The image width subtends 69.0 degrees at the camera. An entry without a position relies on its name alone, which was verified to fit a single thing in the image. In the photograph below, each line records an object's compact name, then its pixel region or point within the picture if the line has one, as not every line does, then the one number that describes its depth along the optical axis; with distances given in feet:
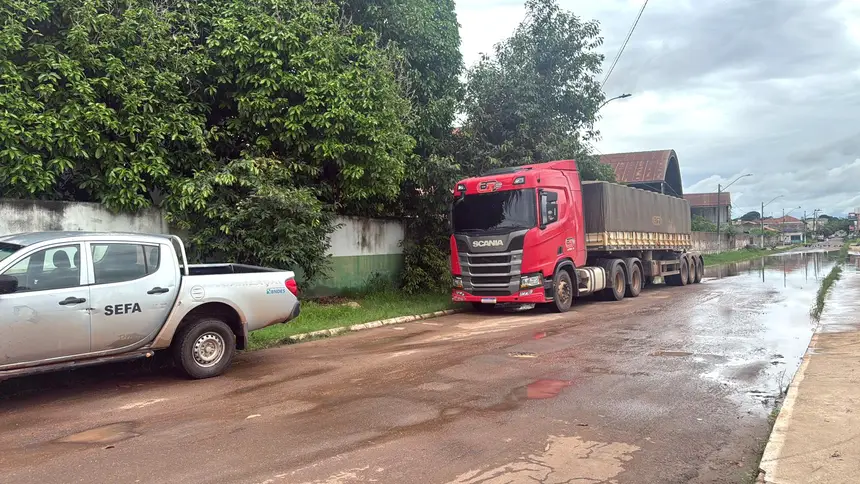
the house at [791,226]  438.57
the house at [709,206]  261.89
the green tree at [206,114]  34.04
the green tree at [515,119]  59.00
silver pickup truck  21.18
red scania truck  46.29
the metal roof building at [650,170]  148.56
